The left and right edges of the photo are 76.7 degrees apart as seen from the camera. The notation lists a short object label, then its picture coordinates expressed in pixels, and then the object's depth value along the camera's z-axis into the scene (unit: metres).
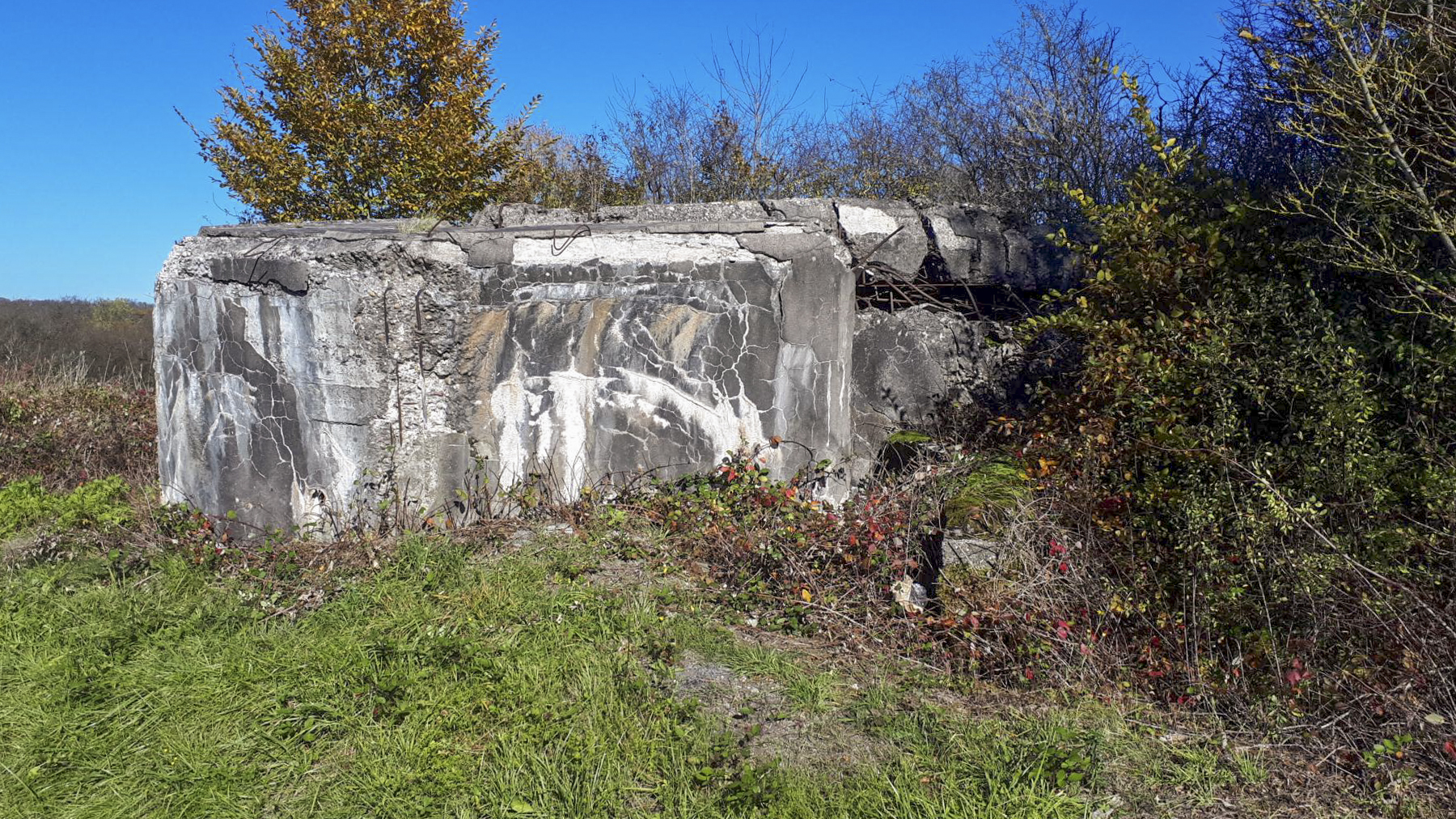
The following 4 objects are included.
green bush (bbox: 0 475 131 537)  5.22
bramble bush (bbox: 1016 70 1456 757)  3.13
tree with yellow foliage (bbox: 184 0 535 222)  11.59
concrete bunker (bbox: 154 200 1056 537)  4.89
